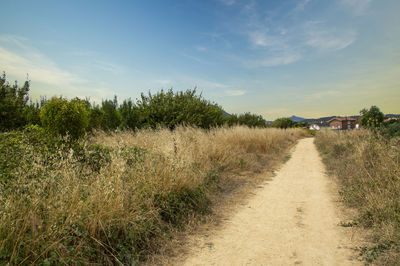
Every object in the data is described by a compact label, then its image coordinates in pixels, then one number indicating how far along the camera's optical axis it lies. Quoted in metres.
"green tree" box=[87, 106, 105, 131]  18.27
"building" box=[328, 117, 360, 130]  68.32
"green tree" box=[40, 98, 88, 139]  10.18
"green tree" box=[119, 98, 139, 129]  18.85
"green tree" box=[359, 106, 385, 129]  40.99
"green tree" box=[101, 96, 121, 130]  21.06
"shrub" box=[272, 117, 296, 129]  51.00
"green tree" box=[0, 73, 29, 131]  10.05
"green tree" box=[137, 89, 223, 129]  13.95
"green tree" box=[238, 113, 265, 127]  29.01
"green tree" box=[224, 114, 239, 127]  26.47
